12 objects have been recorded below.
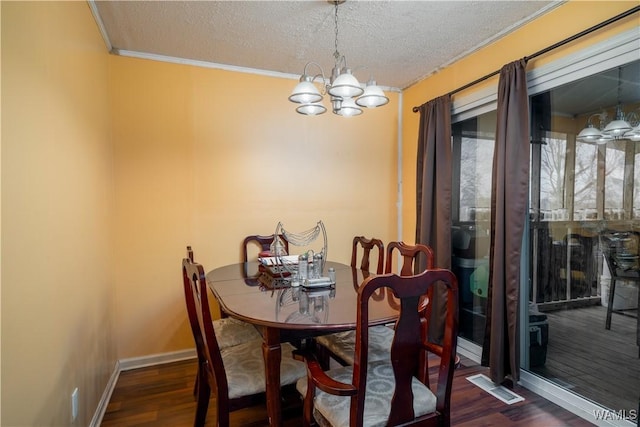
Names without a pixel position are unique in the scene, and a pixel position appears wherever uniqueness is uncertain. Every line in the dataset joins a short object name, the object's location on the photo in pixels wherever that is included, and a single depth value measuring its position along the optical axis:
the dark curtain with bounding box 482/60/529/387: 2.25
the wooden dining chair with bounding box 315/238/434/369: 1.93
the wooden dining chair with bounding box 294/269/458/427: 1.17
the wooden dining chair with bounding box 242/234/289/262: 3.03
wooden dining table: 1.45
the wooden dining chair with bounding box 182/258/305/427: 1.52
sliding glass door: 1.92
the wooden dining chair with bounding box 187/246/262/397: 2.01
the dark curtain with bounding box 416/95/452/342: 2.90
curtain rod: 1.73
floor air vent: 2.22
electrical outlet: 1.63
